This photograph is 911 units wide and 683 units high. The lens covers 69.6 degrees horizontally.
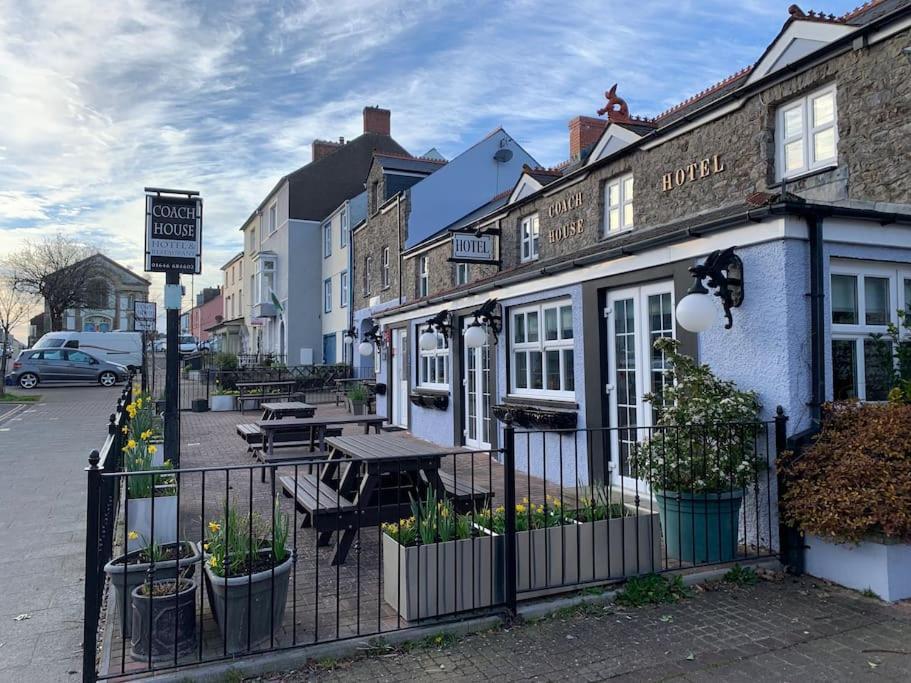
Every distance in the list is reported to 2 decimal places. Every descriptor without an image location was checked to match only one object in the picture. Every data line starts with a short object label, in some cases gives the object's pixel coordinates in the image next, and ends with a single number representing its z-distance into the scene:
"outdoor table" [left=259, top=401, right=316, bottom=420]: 11.27
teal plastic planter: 5.08
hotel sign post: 7.84
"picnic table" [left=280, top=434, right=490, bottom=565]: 5.07
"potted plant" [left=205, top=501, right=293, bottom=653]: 3.66
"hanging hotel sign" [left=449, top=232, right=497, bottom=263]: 12.80
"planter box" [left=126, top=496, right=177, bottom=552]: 5.66
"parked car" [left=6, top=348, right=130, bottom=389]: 27.59
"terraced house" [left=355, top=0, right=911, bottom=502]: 5.42
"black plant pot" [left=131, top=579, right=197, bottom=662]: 3.58
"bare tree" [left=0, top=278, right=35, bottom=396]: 25.02
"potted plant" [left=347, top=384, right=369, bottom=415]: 17.31
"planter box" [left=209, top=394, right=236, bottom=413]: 20.16
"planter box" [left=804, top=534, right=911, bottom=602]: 4.52
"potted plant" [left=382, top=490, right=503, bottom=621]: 4.09
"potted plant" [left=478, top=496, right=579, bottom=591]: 4.43
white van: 32.94
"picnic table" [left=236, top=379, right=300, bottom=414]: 19.89
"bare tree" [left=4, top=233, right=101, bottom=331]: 41.84
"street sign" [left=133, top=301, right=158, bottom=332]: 16.47
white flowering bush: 5.09
